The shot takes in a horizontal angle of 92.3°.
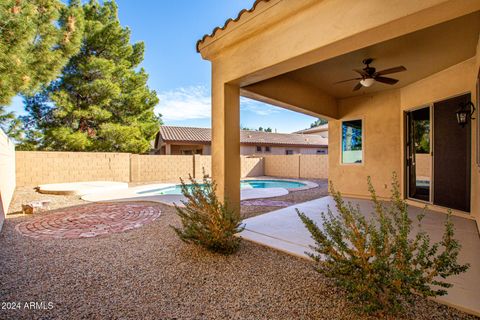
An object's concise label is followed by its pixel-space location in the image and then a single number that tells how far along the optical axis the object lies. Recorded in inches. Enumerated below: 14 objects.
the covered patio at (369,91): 99.7
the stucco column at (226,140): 154.9
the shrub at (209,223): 127.7
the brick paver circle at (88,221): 169.2
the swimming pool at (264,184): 441.9
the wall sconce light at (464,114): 174.4
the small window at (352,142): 297.5
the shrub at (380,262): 68.7
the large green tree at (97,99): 515.5
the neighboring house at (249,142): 721.0
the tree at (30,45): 237.0
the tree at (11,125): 396.6
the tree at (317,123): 1958.7
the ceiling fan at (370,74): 179.5
